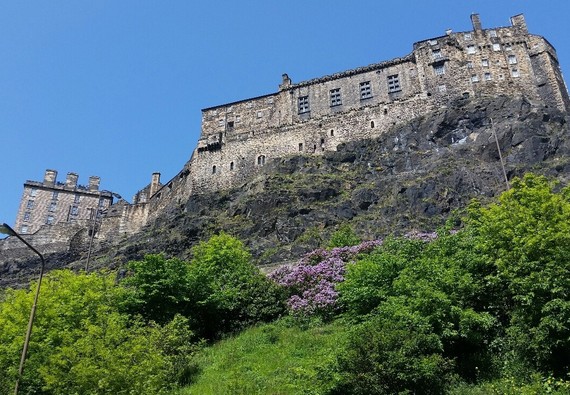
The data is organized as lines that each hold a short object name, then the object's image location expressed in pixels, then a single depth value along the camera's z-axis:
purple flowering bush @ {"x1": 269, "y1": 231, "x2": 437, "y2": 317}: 27.23
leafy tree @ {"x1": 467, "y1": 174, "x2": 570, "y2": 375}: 17.30
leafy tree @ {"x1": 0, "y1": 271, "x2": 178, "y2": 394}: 15.82
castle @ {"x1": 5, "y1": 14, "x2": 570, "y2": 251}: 56.28
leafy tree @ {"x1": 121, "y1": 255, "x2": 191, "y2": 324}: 26.48
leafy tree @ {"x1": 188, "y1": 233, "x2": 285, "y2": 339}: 28.19
